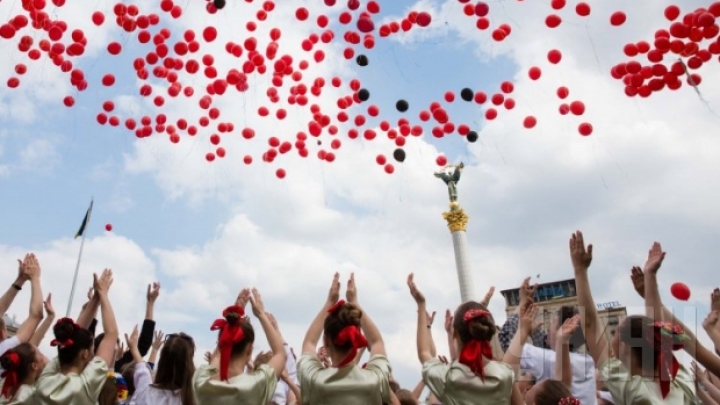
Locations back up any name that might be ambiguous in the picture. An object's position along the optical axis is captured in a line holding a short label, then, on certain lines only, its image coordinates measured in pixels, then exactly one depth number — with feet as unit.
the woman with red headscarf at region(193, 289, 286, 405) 13.75
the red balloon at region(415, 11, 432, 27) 31.56
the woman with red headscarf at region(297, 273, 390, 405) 13.65
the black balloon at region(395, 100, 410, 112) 34.47
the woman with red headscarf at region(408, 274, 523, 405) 13.69
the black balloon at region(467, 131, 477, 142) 34.65
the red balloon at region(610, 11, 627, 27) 29.35
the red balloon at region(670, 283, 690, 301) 21.98
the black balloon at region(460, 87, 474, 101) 33.57
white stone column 96.68
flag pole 73.93
